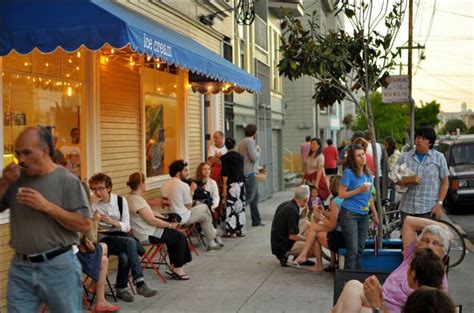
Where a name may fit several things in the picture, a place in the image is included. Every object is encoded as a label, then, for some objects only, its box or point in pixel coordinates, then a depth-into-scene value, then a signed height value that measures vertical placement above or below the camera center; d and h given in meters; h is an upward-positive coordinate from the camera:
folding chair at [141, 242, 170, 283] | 7.64 -1.44
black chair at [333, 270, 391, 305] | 5.20 -1.08
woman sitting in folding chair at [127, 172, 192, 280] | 7.39 -0.95
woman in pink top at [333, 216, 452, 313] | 4.22 -1.00
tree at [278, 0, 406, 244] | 7.05 +1.05
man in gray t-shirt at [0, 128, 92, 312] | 3.91 -0.48
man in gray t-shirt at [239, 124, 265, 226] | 12.36 -0.34
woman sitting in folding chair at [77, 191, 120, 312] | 6.16 -1.14
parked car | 15.18 -0.65
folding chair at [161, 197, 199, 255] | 8.89 -1.19
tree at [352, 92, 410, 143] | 40.31 +1.73
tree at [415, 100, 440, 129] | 55.56 +2.87
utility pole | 15.70 +2.40
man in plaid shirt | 7.48 -0.43
